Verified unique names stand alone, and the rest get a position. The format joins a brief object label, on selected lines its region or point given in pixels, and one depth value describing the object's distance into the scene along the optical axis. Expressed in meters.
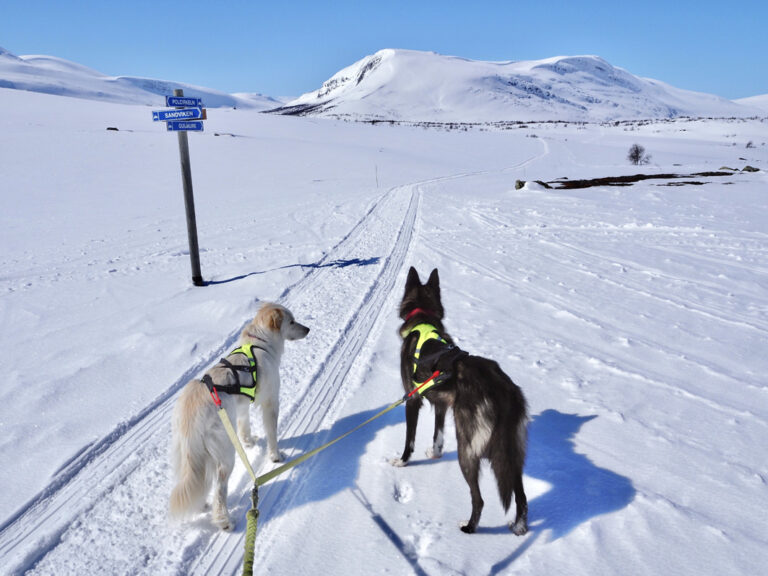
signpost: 6.33
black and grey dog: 2.53
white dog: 2.62
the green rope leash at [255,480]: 1.90
